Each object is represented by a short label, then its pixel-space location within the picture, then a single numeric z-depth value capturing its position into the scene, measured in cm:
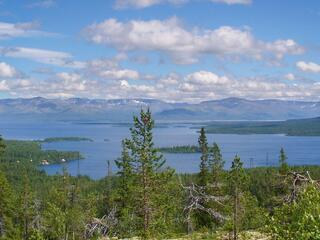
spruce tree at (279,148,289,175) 6823
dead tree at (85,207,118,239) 4343
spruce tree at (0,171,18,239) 5681
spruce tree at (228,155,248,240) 4269
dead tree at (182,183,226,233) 4487
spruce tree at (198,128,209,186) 5937
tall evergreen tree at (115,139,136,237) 4344
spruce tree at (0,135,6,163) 5900
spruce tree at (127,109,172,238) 3988
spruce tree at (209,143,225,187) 5938
